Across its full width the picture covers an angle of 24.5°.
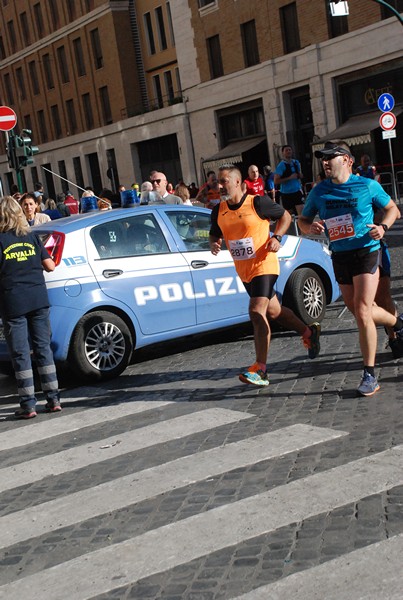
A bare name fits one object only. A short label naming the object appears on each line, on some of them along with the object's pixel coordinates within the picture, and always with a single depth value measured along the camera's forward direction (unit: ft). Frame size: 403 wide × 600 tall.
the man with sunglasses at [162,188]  43.01
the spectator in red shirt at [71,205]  70.65
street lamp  78.26
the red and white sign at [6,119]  57.34
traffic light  63.87
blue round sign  81.92
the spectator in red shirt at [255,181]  62.75
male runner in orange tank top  24.56
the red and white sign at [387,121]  82.64
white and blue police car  27.63
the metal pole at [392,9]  73.72
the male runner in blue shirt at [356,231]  22.22
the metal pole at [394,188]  89.37
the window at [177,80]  154.61
